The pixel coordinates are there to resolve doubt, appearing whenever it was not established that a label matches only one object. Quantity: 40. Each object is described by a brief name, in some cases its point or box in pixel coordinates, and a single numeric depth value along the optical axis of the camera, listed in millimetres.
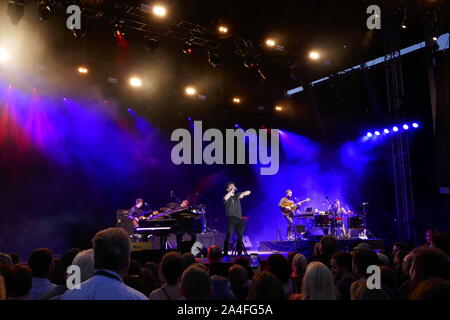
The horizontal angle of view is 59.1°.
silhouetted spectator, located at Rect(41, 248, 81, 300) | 3924
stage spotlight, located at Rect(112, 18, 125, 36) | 9922
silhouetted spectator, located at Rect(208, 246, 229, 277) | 5082
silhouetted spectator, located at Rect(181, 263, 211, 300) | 2900
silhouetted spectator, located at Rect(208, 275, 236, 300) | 3705
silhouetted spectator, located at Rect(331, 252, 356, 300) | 3975
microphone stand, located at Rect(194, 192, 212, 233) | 13592
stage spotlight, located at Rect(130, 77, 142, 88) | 13189
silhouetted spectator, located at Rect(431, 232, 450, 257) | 4281
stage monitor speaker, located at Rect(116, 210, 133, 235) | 12766
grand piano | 8859
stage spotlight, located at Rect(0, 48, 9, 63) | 10784
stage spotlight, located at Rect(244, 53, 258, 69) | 12008
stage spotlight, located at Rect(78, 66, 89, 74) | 12203
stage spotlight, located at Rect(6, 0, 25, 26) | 8547
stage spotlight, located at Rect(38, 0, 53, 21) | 8859
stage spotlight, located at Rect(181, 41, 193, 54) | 11211
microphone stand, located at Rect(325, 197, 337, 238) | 13208
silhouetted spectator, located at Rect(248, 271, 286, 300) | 2676
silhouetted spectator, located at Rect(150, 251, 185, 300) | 3535
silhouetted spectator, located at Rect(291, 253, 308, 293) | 4711
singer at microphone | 9891
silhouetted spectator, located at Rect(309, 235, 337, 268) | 5414
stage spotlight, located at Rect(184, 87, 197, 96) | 14266
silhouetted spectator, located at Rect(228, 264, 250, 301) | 4277
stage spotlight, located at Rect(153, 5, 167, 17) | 9805
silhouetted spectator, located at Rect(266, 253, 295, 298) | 3902
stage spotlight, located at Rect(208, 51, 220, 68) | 11659
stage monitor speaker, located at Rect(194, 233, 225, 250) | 11970
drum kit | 13039
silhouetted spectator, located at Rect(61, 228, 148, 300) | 1989
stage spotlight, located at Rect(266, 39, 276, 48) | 11626
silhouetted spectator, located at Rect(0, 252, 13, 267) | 4284
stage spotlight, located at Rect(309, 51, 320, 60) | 11984
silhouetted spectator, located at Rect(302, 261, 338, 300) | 2859
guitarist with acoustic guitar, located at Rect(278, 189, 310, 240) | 13859
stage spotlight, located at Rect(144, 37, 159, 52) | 10820
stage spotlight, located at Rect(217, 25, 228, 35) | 10555
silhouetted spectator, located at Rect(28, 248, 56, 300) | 3691
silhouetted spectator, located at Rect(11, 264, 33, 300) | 3342
